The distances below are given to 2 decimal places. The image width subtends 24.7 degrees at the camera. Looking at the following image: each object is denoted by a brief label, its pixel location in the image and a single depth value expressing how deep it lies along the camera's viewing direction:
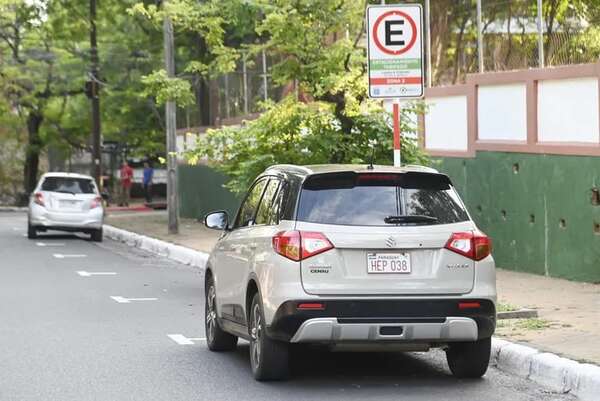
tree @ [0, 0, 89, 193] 53.00
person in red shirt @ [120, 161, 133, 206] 52.16
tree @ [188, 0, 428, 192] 18.34
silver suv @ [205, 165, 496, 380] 9.83
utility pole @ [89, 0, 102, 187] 43.20
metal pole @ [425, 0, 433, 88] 22.91
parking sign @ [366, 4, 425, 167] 14.80
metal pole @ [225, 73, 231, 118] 36.95
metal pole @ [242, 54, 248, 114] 34.48
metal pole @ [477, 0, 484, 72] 20.83
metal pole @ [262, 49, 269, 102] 31.89
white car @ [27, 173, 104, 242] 31.84
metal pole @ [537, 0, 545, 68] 18.55
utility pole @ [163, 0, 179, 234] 30.06
